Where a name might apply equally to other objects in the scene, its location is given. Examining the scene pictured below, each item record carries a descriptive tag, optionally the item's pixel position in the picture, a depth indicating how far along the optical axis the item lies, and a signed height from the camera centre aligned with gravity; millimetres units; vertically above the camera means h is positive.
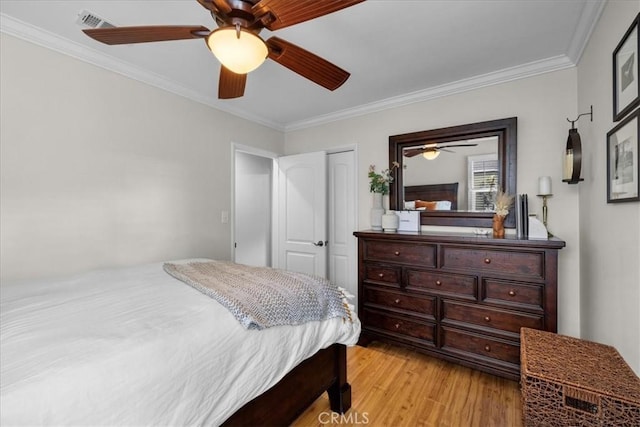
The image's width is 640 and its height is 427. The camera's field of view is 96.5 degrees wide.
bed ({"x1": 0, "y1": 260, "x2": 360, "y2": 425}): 771 -471
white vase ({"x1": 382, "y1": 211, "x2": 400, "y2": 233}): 2807 -80
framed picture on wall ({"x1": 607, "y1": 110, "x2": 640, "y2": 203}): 1234 +256
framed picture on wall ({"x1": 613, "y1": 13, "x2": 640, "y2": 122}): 1235 +658
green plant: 3006 +359
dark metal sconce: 1950 +393
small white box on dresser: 2773 -68
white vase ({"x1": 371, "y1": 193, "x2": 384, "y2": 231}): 2992 -16
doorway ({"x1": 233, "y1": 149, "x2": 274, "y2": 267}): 4086 +70
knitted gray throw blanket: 1295 -404
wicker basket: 1121 -722
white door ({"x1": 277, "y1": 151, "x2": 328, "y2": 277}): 3418 +11
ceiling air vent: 1746 +1216
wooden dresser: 2006 -628
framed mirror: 2461 +406
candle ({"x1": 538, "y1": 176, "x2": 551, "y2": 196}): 2164 +215
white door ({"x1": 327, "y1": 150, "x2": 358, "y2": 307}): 3387 -77
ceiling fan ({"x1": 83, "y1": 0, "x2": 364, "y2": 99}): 1160 +835
